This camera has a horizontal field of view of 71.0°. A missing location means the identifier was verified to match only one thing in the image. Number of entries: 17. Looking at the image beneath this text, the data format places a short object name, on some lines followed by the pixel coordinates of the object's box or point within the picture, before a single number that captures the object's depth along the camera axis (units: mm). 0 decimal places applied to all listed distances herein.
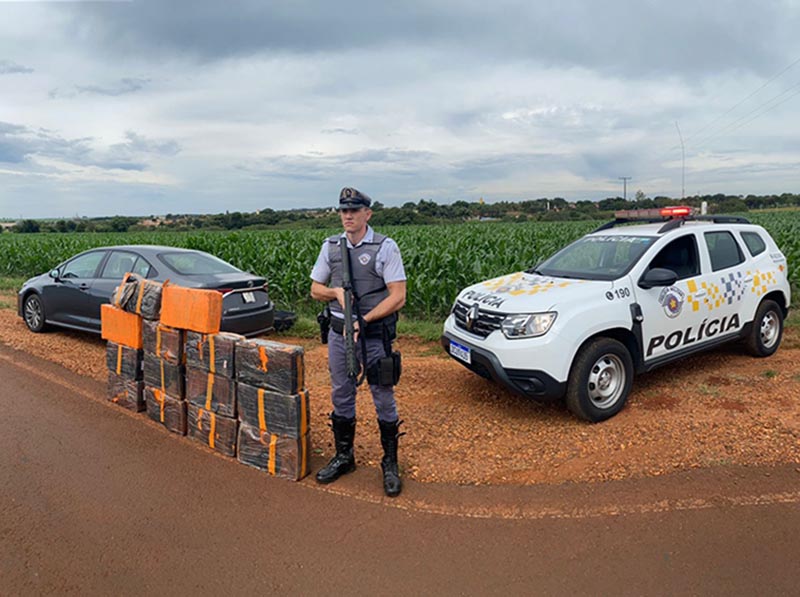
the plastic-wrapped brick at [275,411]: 3948
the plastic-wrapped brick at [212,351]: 4332
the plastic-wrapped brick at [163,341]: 4809
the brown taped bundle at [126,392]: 5398
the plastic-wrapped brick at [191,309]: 4520
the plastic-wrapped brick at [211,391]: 4348
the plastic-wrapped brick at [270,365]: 3914
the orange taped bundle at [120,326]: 5324
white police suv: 4875
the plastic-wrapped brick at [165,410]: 4828
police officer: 3805
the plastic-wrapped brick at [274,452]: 3998
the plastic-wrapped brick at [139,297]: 5082
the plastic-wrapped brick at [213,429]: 4384
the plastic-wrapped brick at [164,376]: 4828
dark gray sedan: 7781
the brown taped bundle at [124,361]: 5371
